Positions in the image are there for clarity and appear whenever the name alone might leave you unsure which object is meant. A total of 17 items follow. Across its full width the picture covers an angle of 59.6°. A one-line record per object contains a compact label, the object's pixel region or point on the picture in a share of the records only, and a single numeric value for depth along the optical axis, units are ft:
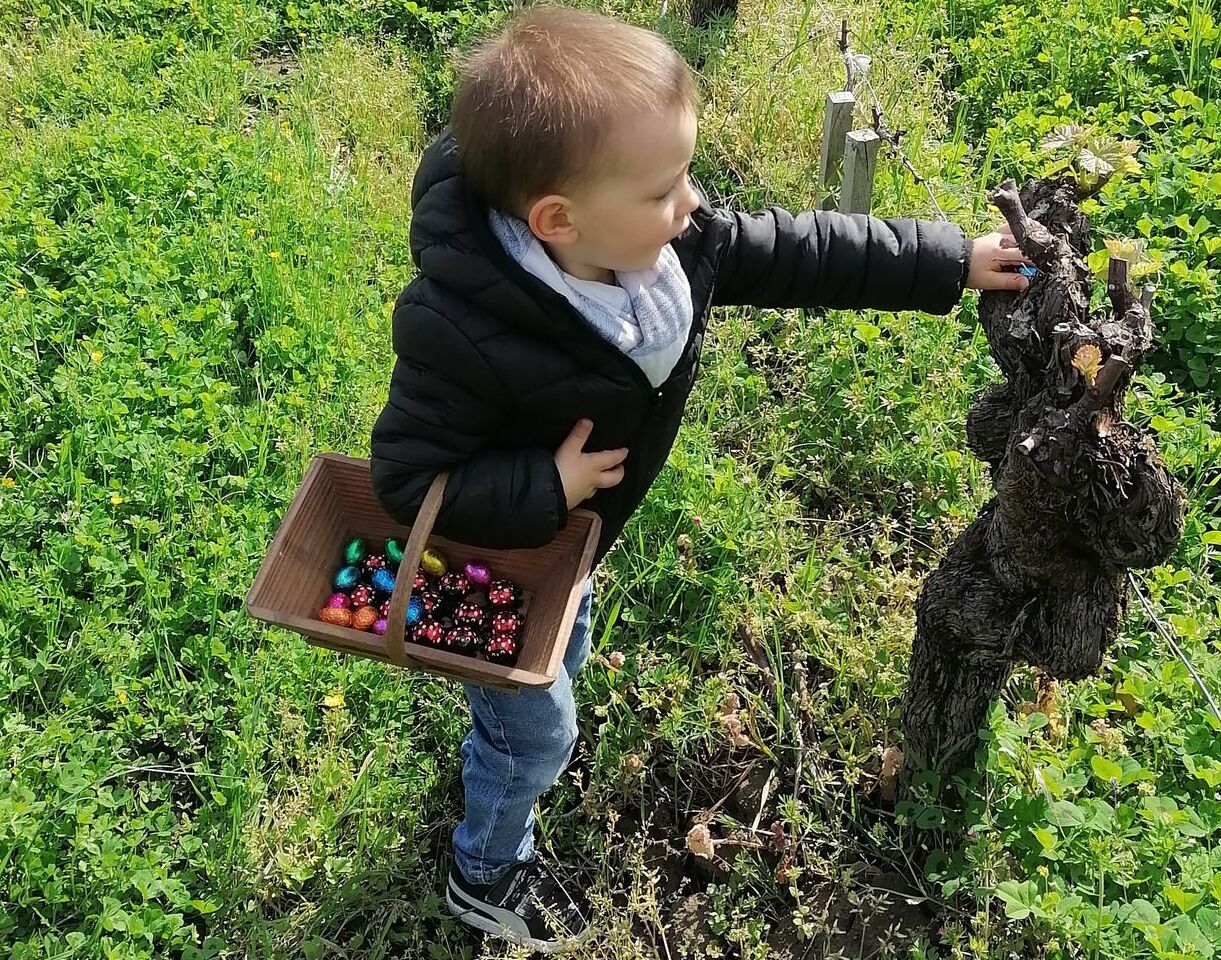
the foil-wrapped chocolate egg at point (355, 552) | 7.73
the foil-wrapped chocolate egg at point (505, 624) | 7.25
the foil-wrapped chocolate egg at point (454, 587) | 7.55
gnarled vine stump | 5.71
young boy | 5.46
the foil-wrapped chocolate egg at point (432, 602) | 7.32
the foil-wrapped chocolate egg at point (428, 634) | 7.05
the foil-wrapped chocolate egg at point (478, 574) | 7.63
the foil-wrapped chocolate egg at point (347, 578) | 7.61
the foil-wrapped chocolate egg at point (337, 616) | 7.20
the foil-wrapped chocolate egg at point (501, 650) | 7.14
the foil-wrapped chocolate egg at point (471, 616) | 7.31
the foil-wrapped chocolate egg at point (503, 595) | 7.53
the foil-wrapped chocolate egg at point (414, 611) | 7.10
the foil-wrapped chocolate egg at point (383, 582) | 7.48
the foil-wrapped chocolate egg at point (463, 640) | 7.14
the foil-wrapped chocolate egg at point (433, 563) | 7.49
